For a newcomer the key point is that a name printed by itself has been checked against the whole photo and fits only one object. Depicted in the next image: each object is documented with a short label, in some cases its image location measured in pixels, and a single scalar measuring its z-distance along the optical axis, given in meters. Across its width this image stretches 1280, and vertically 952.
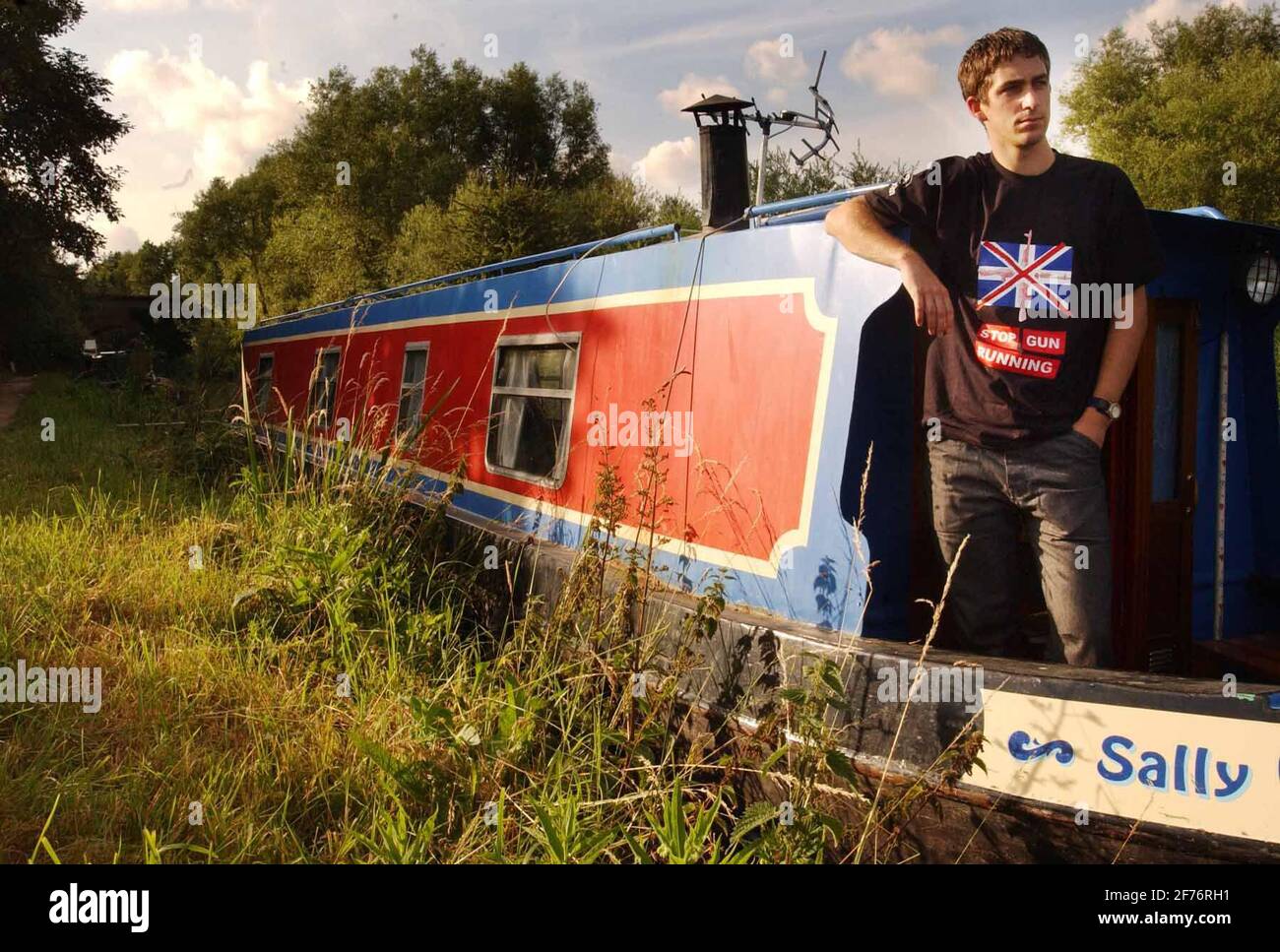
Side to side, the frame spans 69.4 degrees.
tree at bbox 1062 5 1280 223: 18.81
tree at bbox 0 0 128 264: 20.16
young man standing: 2.57
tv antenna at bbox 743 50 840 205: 4.63
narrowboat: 2.26
